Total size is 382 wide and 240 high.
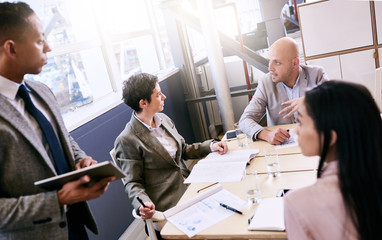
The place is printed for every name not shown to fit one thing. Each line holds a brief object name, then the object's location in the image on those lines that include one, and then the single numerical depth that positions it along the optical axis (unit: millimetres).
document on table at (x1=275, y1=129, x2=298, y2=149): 1916
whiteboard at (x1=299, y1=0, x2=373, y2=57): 3506
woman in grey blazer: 1934
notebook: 1147
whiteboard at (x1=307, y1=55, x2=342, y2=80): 3701
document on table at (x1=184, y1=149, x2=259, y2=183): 1649
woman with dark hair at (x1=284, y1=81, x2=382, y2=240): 762
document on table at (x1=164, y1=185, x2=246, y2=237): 1291
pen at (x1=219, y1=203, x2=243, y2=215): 1312
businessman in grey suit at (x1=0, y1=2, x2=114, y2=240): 1127
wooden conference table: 1193
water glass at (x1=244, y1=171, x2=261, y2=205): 1374
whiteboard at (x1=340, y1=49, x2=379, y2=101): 3611
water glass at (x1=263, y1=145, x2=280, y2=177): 1577
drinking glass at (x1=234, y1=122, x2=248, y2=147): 2064
